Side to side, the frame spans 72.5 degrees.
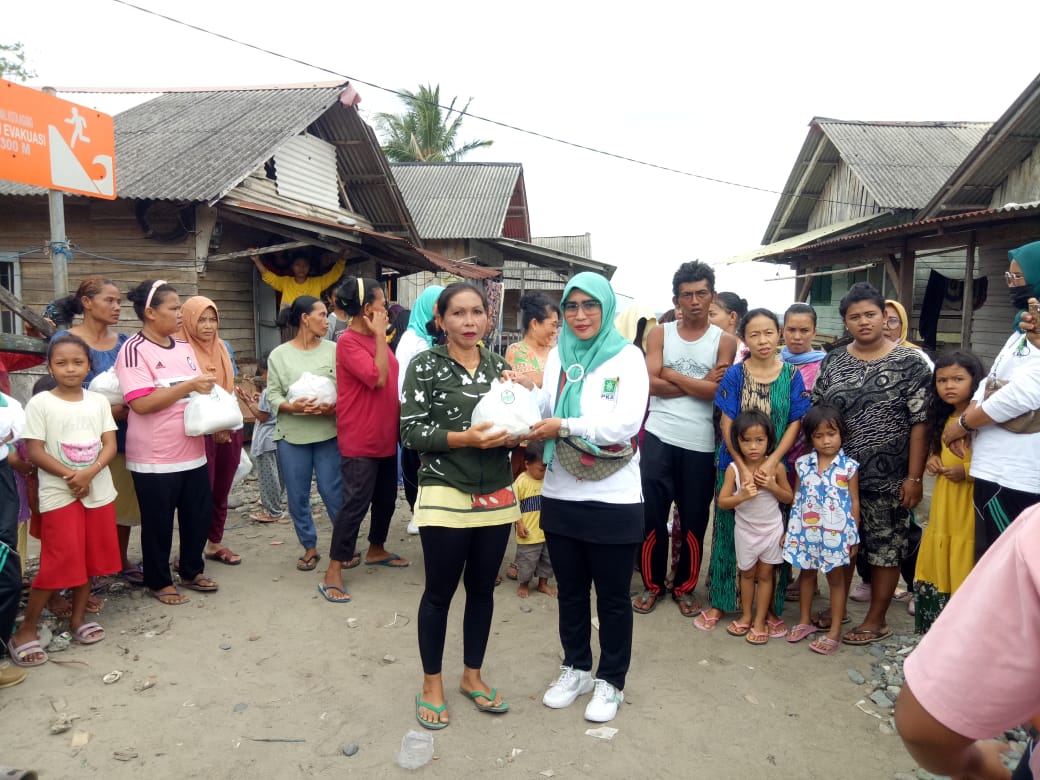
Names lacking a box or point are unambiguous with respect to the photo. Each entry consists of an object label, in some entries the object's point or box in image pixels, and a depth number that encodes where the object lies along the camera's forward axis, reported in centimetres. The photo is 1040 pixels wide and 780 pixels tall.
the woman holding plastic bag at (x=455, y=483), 283
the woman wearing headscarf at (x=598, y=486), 289
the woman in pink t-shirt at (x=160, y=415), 383
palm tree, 2950
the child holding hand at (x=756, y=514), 372
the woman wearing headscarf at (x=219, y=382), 441
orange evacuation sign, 441
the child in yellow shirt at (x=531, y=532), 437
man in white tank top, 399
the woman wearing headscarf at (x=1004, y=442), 310
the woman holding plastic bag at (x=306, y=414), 457
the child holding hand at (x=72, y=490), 348
